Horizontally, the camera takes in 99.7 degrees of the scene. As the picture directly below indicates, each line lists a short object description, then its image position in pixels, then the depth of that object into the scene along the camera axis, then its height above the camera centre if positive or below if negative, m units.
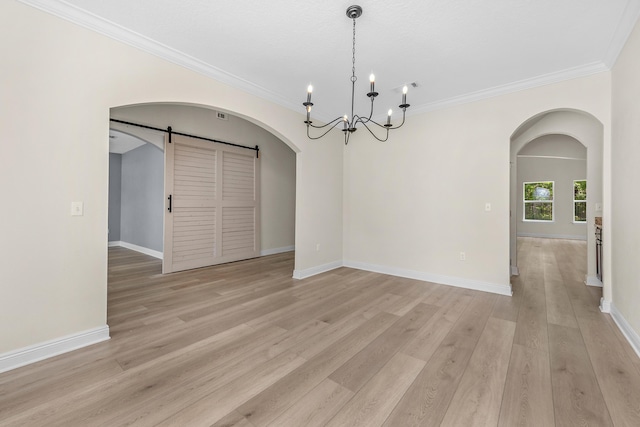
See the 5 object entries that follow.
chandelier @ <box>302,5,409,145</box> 2.15 +1.64
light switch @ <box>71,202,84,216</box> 2.23 +0.03
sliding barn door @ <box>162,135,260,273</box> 4.64 +0.19
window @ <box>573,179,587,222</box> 9.41 +0.55
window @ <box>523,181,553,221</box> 10.00 +0.58
